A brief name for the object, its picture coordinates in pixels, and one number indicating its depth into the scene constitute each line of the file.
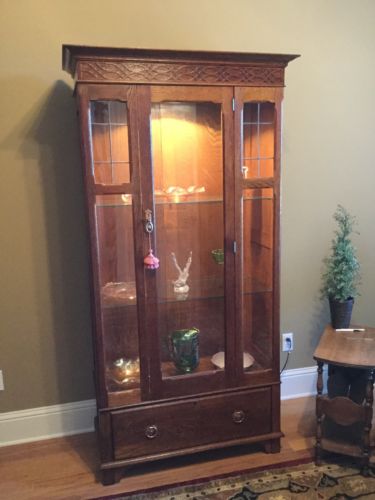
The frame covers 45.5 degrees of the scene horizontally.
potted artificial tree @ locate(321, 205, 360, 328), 2.47
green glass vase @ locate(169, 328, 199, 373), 2.15
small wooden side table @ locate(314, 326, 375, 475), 2.07
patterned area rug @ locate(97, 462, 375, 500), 1.98
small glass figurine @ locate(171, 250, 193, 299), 2.15
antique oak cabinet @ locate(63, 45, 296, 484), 1.88
